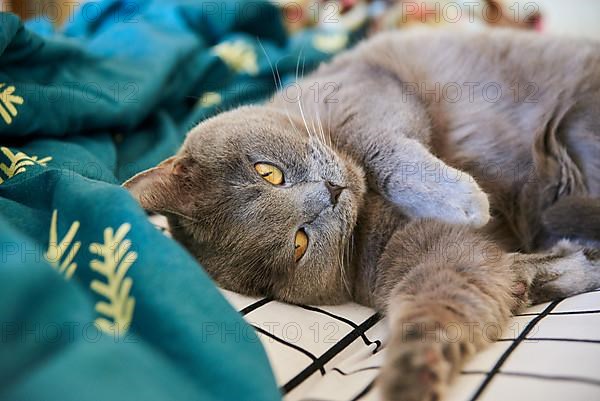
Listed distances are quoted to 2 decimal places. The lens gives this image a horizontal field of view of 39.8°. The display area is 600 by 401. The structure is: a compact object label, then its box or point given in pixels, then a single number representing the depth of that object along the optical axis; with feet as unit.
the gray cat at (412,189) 1.46
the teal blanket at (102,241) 1.01
